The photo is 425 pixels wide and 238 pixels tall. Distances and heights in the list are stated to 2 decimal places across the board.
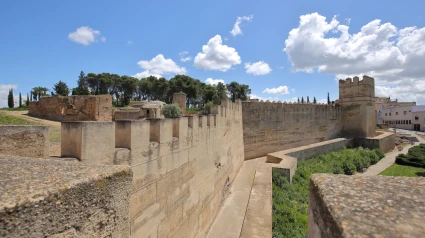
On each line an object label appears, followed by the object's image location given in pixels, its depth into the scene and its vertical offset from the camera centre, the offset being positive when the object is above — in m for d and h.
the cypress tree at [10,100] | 36.86 +2.56
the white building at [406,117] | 46.84 -0.04
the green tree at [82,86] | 42.33 +5.78
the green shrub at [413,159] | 16.38 -2.90
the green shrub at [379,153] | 18.94 -2.80
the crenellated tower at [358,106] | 21.36 +0.96
